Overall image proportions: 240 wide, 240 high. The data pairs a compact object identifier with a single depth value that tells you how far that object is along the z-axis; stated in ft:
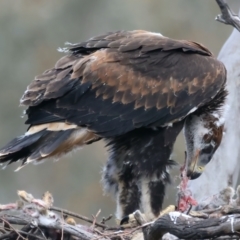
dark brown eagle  39.09
